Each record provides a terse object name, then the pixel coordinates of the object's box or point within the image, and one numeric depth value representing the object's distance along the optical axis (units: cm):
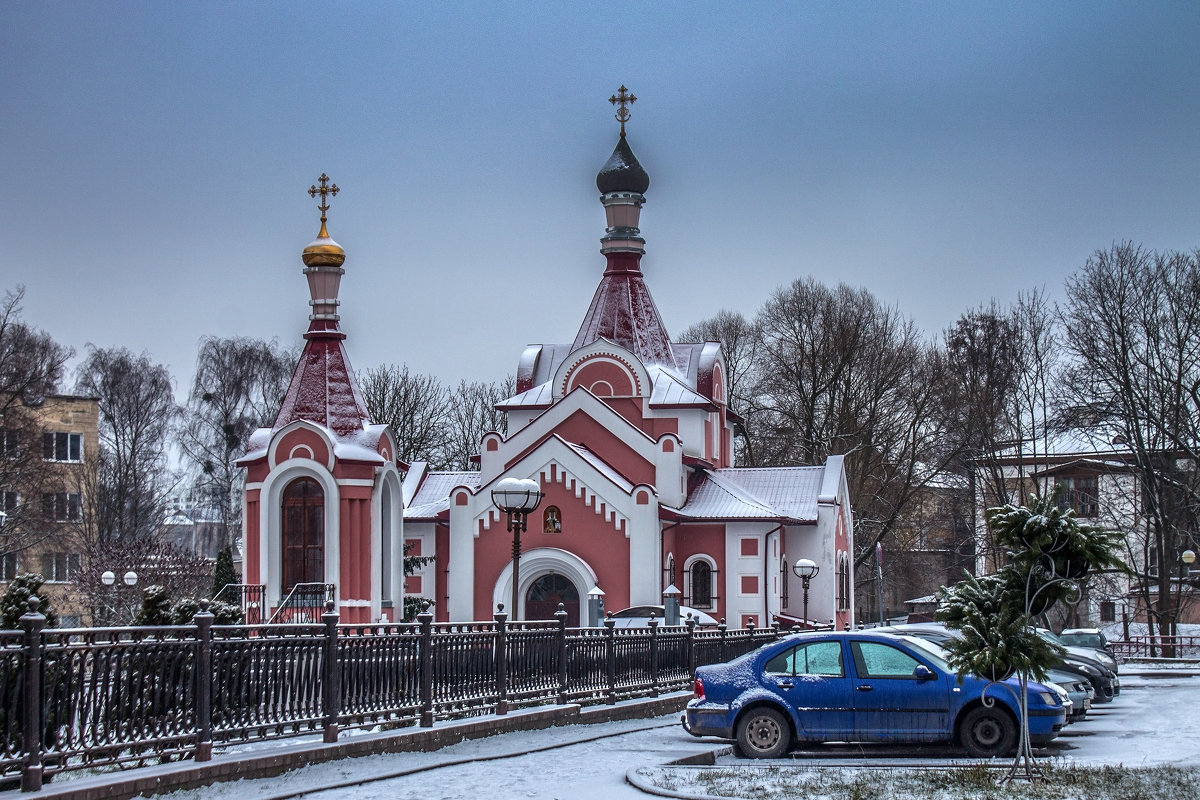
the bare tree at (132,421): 5344
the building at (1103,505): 4272
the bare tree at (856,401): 5088
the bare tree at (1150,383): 3997
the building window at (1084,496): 4375
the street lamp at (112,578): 3231
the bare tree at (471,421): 5831
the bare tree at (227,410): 5269
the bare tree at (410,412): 5600
